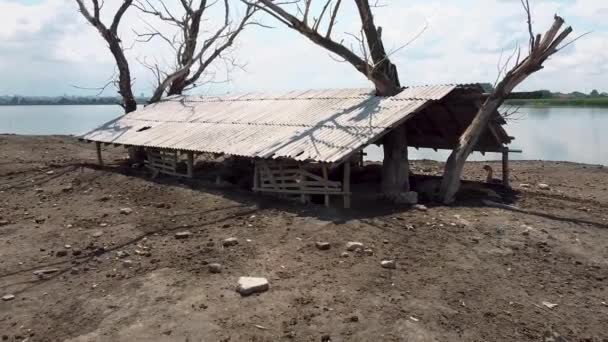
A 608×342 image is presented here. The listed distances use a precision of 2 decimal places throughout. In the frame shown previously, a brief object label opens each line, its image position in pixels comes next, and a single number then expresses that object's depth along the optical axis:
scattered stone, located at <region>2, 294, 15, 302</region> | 6.20
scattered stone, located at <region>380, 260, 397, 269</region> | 6.84
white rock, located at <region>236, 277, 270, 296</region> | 6.00
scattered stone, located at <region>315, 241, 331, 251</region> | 7.48
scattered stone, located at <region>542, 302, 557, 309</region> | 5.88
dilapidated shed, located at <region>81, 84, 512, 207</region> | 9.83
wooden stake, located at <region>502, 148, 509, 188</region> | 11.90
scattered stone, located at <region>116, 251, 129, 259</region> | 7.45
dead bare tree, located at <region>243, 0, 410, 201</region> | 11.69
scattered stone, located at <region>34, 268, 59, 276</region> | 6.95
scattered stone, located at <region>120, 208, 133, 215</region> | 9.87
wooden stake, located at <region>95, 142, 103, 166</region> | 15.49
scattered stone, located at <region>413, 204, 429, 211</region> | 9.51
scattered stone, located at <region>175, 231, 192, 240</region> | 8.22
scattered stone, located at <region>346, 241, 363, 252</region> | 7.40
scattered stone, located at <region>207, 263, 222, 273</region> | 6.73
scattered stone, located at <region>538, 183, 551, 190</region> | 12.46
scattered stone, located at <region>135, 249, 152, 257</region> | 7.50
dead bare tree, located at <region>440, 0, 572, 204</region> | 10.28
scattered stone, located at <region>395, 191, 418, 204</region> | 10.15
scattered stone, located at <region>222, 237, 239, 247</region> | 7.76
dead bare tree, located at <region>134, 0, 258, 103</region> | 19.17
